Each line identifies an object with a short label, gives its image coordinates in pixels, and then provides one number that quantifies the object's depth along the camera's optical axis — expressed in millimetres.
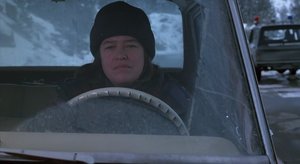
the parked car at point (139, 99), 1771
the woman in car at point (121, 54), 2113
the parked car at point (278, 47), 12906
